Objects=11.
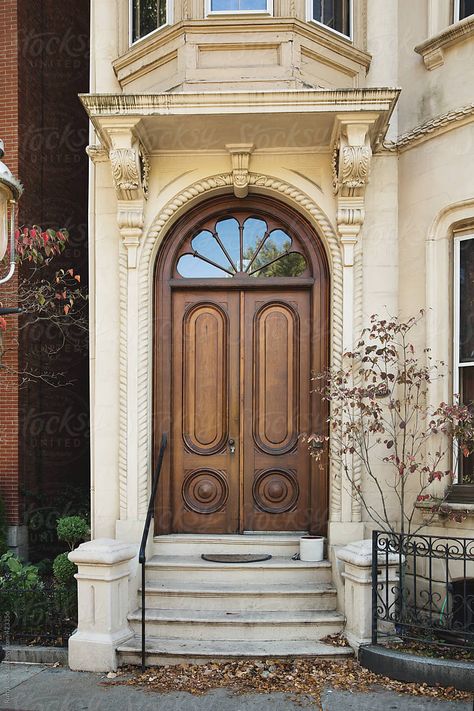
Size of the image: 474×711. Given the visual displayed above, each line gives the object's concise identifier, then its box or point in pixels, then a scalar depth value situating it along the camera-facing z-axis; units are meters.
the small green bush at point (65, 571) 7.14
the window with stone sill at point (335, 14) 7.45
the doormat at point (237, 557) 7.01
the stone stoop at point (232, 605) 6.07
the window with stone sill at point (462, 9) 7.06
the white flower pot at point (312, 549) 6.96
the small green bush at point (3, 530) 8.91
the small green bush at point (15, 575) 6.98
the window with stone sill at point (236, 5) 7.17
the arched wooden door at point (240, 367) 7.49
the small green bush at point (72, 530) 8.16
